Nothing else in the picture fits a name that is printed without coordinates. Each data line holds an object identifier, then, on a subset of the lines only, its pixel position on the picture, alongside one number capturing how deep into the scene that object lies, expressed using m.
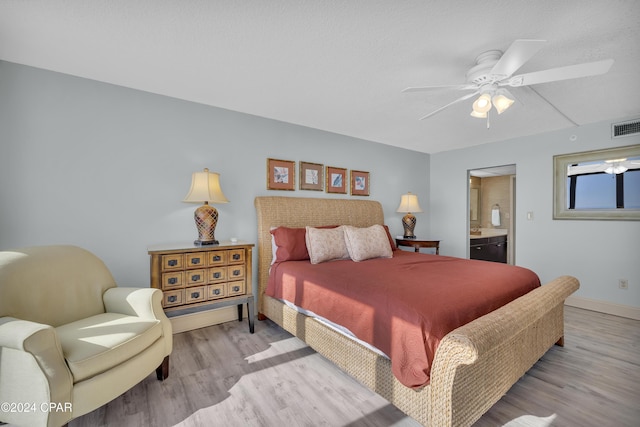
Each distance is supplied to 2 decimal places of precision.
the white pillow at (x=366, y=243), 3.00
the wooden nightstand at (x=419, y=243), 4.24
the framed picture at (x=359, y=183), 4.22
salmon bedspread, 1.48
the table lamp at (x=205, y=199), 2.67
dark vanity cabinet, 5.02
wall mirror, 3.26
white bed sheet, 1.77
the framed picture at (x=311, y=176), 3.70
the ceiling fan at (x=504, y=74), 1.57
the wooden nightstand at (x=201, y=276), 2.40
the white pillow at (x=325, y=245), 2.86
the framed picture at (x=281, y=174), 3.44
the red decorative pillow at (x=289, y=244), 2.92
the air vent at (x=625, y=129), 3.17
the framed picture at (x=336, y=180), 3.95
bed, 1.33
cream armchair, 1.27
